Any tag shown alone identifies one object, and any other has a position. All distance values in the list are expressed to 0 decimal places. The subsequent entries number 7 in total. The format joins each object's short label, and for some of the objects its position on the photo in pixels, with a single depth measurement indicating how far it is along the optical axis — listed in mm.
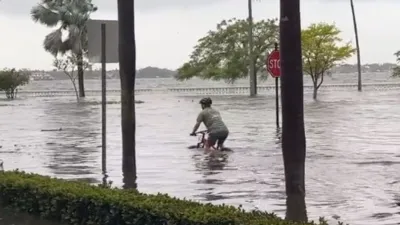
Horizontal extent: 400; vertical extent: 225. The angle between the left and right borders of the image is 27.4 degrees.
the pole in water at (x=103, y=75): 11438
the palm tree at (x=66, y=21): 64688
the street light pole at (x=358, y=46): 66900
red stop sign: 23281
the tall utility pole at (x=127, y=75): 10867
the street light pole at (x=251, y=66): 58562
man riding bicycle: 17312
